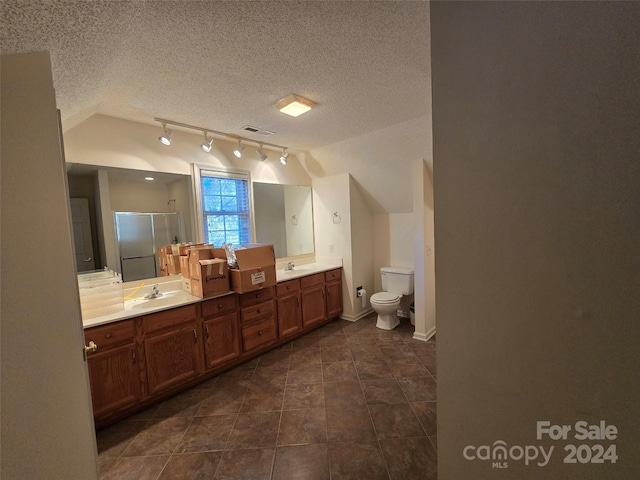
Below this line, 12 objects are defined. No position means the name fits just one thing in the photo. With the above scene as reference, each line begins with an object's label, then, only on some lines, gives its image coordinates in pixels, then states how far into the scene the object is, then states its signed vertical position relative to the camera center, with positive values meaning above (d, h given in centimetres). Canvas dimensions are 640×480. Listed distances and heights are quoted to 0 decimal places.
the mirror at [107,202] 208 +32
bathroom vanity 178 -97
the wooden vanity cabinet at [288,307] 293 -98
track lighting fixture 231 +105
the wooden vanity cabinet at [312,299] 320 -98
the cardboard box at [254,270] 245 -42
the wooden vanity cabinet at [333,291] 351 -97
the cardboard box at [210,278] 226 -44
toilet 323 -100
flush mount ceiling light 198 +104
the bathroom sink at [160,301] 210 -61
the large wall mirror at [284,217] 337 +16
